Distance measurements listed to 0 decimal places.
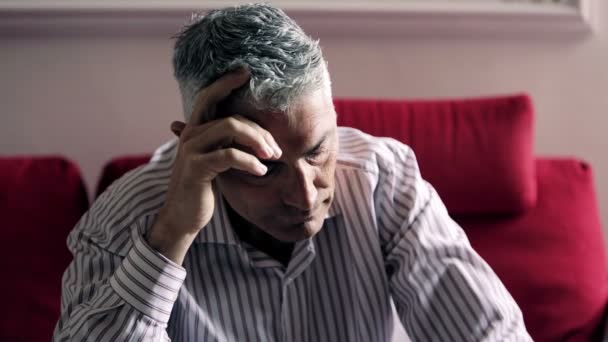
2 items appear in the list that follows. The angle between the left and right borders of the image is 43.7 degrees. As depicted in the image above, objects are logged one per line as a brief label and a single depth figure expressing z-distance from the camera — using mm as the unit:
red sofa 1588
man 1032
